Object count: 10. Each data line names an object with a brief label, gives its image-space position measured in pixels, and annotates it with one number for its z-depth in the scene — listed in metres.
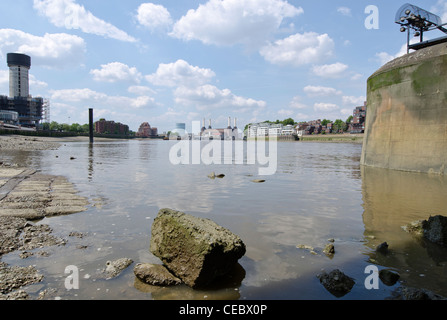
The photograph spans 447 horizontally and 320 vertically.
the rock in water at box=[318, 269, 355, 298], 5.47
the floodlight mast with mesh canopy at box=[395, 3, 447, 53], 29.44
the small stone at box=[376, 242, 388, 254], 7.37
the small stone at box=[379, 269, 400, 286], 5.76
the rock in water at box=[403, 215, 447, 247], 7.99
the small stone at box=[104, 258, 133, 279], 5.97
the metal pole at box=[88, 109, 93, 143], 121.79
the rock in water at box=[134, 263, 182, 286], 5.66
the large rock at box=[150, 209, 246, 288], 5.50
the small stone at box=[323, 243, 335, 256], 7.34
